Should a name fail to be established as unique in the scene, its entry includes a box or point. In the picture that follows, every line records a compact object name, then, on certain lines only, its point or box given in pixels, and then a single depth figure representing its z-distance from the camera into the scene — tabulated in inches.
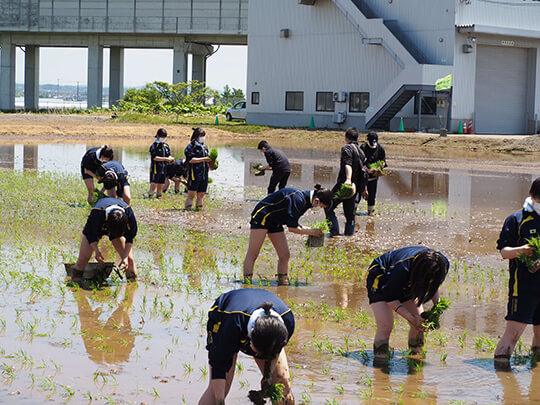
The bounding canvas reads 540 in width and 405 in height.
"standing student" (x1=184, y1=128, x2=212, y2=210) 644.7
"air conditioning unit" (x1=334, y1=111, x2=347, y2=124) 1849.2
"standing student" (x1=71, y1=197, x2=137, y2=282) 365.7
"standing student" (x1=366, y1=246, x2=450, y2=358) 259.1
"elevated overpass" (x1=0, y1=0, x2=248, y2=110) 2566.4
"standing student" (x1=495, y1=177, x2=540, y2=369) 275.1
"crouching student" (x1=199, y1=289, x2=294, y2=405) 189.0
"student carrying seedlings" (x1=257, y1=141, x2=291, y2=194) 657.0
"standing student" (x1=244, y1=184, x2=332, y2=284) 365.4
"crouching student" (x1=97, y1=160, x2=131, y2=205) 510.9
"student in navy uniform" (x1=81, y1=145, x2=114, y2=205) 614.3
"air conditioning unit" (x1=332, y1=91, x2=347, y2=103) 1850.4
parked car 2276.1
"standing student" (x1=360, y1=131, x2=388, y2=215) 651.0
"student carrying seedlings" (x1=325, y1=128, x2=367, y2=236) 558.9
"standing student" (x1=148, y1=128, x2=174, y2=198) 708.7
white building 1667.1
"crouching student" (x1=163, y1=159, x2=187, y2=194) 749.3
